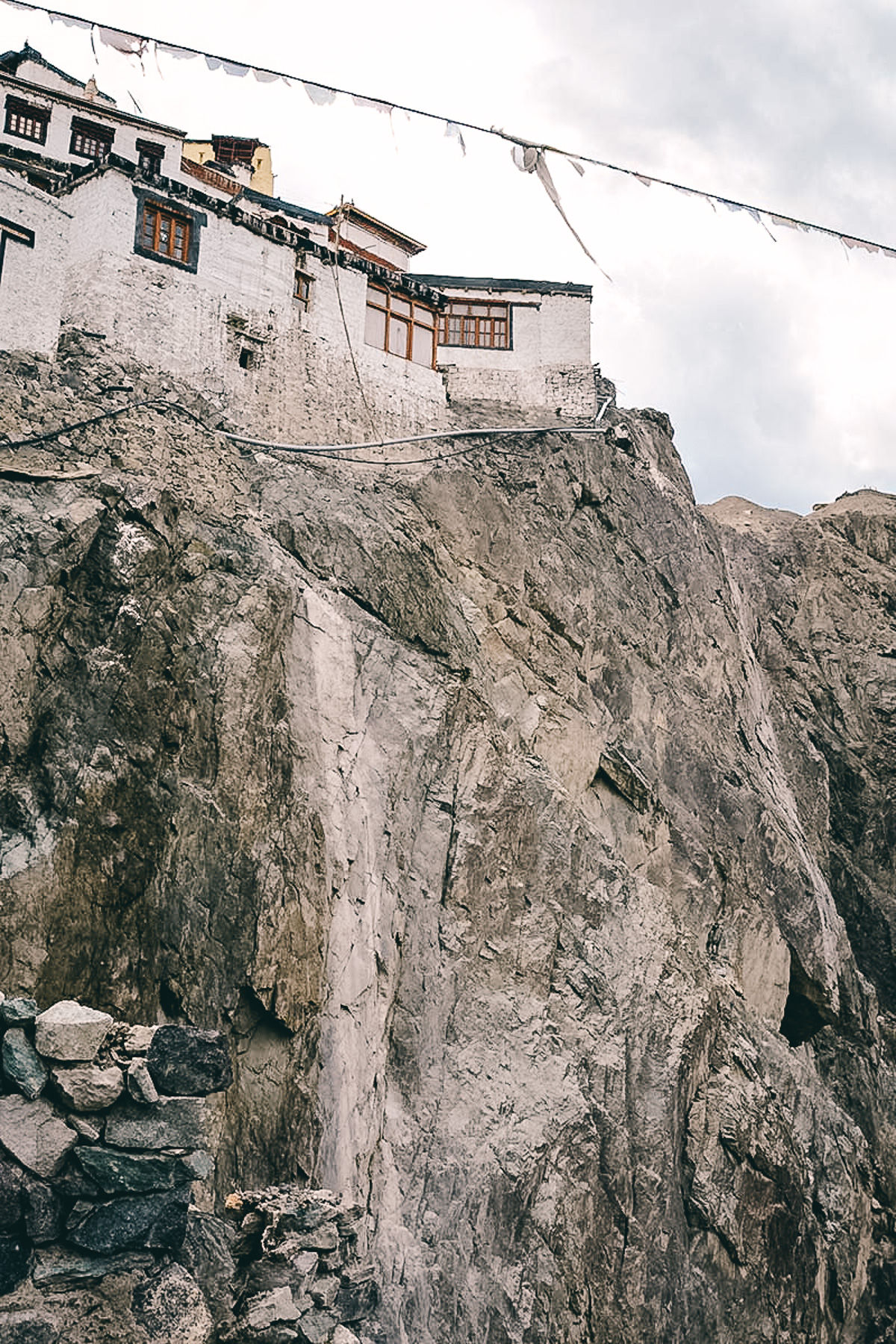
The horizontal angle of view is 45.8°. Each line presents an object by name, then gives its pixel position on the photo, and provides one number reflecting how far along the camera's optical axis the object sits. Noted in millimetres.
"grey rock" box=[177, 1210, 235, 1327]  9359
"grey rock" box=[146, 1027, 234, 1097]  8867
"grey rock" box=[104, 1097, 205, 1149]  8570
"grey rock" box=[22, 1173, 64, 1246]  8117
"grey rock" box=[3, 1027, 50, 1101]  8305
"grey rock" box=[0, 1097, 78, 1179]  8188
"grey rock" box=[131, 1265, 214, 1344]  8523
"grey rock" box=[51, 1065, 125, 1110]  8453
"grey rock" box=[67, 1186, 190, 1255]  8336
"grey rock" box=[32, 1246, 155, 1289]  8180
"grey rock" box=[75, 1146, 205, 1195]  8414
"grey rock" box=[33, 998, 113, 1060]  8492
